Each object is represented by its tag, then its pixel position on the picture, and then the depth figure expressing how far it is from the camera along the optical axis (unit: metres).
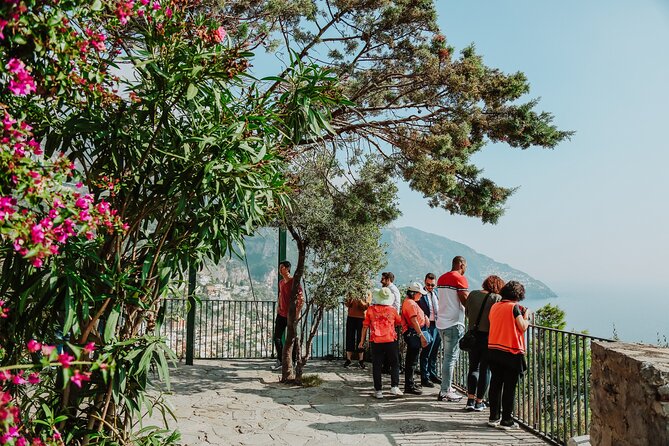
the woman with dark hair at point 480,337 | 7.39
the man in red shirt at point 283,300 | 10.66
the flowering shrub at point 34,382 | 2.26
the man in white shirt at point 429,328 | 9.34
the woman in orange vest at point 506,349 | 6.53
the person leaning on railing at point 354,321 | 10.74
